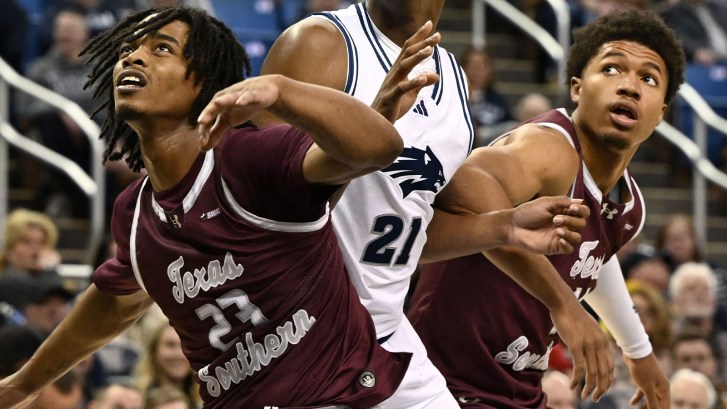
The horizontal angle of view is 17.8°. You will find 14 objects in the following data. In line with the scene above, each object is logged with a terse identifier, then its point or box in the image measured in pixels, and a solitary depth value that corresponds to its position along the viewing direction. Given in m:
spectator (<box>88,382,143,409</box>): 10.51
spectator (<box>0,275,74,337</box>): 12.39
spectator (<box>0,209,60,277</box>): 13.14
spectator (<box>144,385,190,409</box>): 10.38
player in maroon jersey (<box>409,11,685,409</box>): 7.42
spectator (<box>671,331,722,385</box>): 13.35
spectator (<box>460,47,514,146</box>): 18.17
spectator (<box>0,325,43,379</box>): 9.79
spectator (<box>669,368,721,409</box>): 11.93
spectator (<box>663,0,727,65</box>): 20.59
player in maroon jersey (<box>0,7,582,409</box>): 5.74
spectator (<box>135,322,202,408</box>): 11.50
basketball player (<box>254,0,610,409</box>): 6.59
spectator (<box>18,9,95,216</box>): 15.53
